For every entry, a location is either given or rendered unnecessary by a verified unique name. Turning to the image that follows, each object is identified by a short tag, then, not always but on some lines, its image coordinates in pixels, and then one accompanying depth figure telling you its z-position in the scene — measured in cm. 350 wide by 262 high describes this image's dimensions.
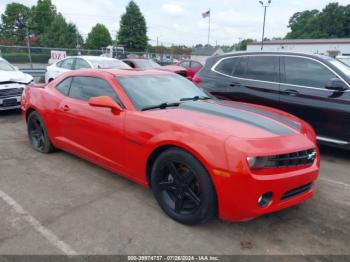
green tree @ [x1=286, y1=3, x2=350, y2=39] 8138
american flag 4666
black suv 518
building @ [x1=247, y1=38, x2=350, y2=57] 4906
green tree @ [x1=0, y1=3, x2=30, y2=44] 7612
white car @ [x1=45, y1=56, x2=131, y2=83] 1020
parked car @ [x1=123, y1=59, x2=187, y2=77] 1326
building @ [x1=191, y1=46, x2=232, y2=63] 7462
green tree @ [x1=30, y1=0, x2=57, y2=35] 7438
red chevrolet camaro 272
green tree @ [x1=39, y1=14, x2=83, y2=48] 5800
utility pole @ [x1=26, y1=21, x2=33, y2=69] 1783
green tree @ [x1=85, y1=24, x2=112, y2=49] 7062
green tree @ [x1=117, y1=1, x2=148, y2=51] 5866
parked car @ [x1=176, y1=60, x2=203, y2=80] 1571
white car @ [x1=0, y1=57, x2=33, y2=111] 767
